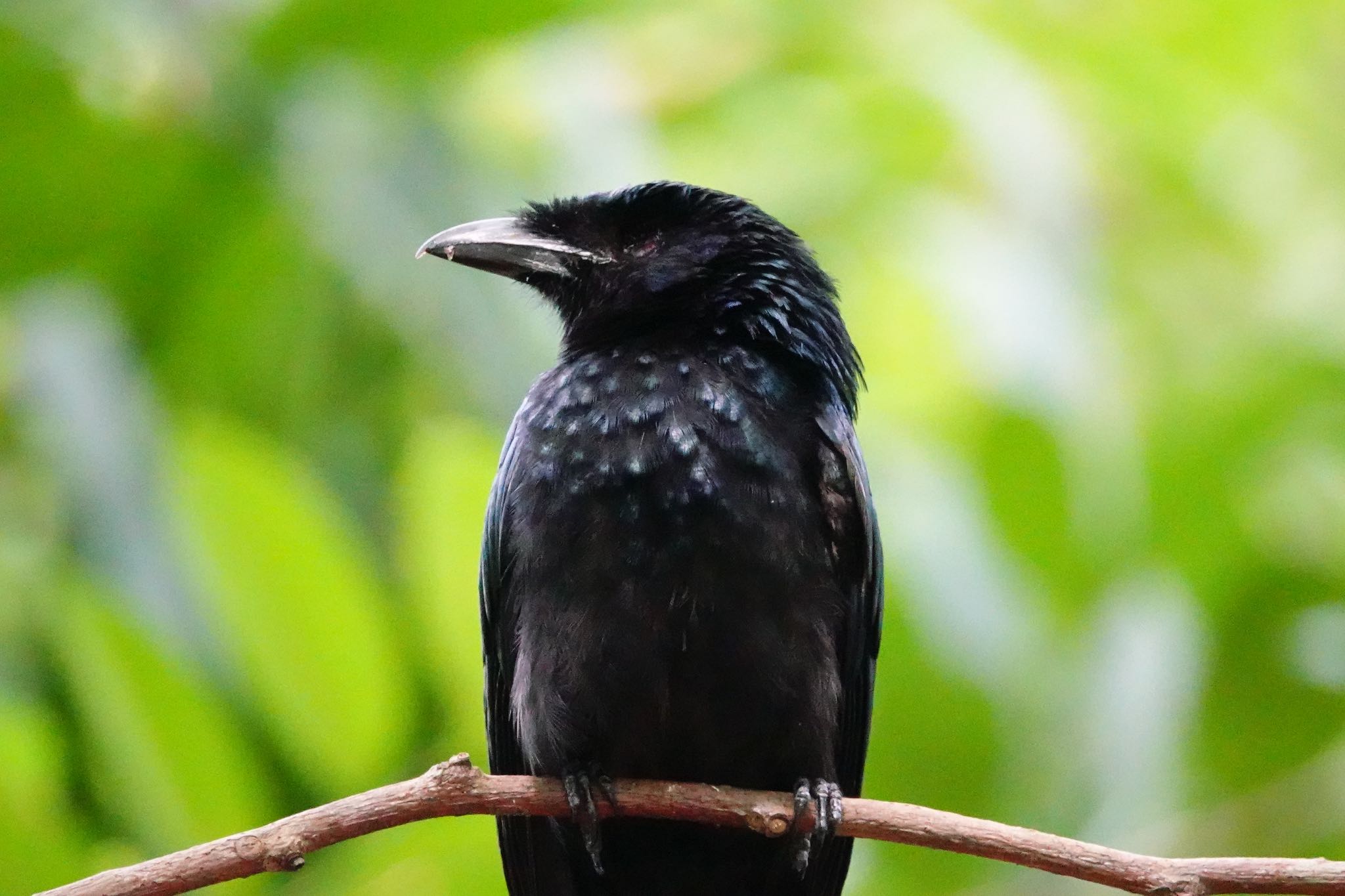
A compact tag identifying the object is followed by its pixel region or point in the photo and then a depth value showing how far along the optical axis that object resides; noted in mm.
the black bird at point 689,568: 5594
